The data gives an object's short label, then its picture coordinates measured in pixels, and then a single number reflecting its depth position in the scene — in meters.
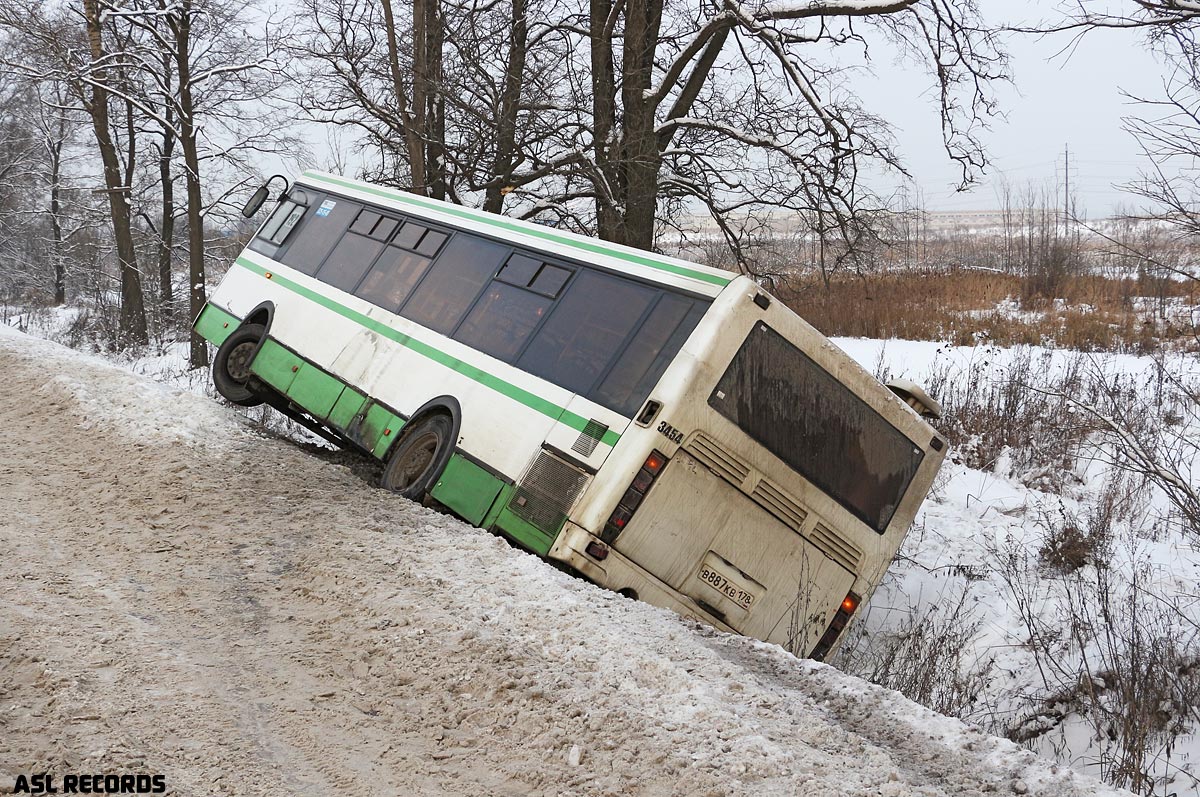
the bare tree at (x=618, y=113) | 13.92
